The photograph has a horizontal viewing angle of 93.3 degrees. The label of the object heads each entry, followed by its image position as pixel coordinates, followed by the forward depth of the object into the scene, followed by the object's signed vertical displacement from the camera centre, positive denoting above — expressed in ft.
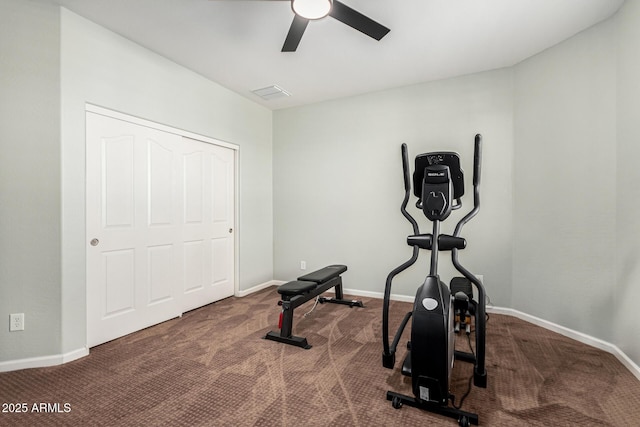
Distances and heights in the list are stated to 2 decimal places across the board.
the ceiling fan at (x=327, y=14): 6.12 +4.18
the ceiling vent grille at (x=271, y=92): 12.56 +5.15
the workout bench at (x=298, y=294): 8.67 -2.62
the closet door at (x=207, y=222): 11.28 -0.42
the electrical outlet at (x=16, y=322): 7.13 -2.63
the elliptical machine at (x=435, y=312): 5.49 -1.92
